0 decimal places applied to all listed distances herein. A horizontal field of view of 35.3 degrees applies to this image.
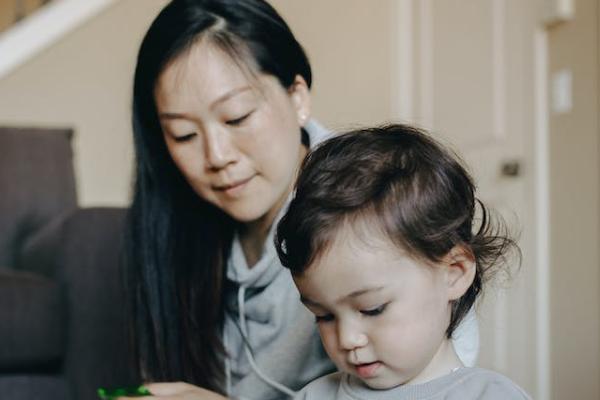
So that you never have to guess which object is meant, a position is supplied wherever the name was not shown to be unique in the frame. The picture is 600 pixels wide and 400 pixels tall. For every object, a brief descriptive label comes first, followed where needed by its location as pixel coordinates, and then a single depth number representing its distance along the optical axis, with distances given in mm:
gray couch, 1658
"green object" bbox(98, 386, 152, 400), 1060
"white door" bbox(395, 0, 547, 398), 2561
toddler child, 952
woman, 1291
